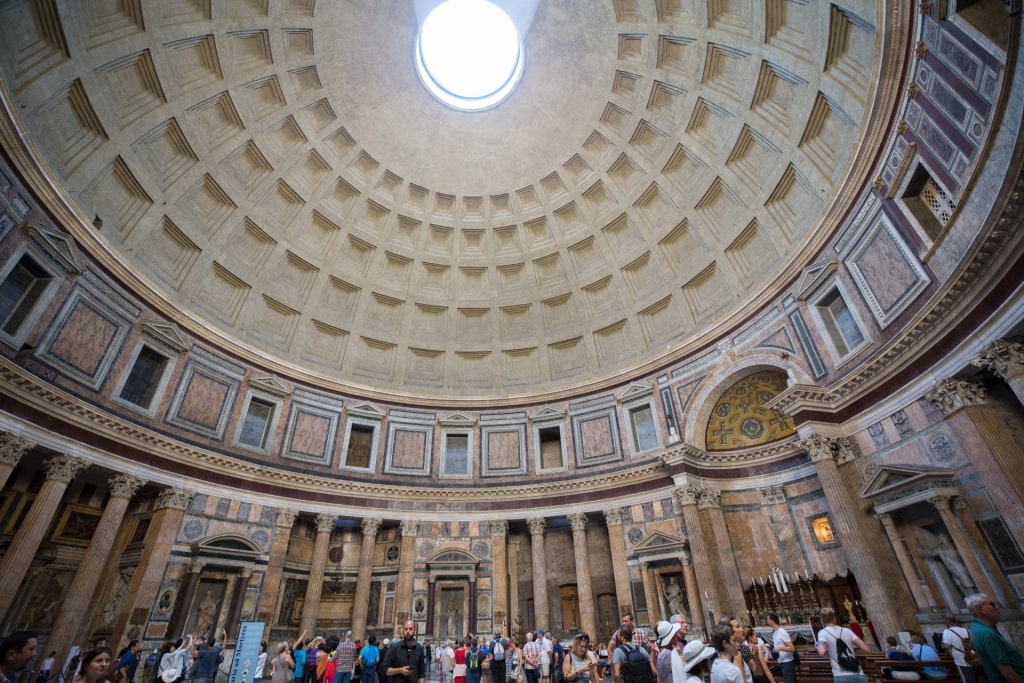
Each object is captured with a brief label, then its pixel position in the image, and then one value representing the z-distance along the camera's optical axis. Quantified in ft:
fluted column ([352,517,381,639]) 64.39
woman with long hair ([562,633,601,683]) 25.59
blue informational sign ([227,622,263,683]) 37.88
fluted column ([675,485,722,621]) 55.42
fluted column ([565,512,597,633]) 63.87
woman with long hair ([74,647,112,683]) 14.88
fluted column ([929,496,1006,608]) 34.36
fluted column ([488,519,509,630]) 66.54
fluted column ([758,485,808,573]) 56.65
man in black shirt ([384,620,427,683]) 24.20
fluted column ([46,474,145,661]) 45.34
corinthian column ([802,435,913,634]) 40.70
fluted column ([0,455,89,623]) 41.72
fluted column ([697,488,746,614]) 55.72
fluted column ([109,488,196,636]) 49.93
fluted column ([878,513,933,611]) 39.91
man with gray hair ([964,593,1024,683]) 16.06
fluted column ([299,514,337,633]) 61.87
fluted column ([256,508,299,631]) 59.16
